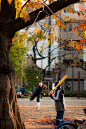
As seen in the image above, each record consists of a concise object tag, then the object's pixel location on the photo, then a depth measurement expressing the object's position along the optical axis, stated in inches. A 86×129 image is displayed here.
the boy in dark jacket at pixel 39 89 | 976.4
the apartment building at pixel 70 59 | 2375.3
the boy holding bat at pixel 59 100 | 548.2
